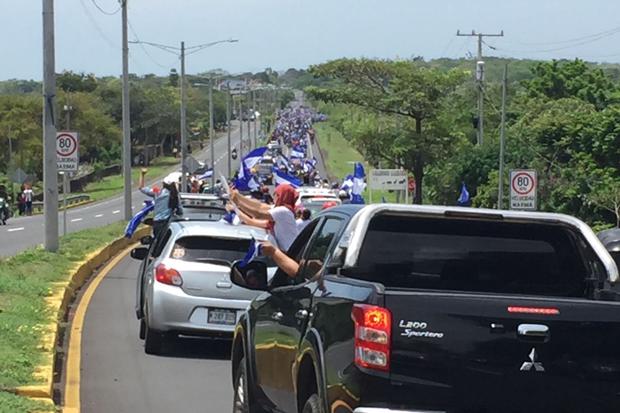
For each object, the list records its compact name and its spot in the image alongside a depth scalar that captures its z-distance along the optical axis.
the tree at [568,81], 79.94
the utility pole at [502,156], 42.59
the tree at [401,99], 55.56
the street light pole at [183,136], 50.65
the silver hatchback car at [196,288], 13.01
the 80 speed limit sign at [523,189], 36.53
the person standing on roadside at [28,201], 65.44
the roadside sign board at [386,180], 49.66
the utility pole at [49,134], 24.00
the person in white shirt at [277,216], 14.20
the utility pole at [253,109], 139.02
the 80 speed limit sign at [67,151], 26.14
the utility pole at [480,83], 60.47
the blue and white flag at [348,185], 41.54
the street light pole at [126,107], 39.25
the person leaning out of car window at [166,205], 22.00
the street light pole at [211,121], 54.28
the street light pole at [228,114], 79.19
